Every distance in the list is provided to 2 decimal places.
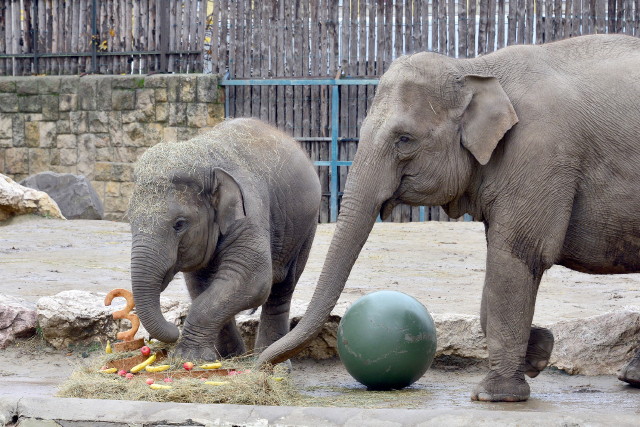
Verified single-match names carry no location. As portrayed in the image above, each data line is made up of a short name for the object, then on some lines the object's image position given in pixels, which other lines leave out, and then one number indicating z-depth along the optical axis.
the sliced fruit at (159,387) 10.01
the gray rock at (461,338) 13.01
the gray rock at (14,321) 13.95
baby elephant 11.08
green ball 11.24
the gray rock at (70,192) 28.52
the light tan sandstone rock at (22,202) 25.81
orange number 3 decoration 11.48
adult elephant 9.66
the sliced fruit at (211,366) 10.62
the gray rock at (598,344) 12.57
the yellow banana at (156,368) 10.64
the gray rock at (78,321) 13.74
